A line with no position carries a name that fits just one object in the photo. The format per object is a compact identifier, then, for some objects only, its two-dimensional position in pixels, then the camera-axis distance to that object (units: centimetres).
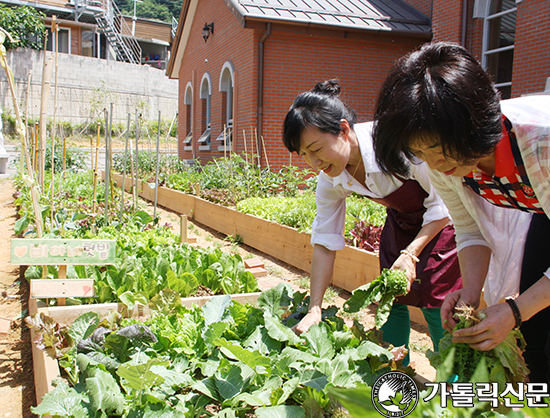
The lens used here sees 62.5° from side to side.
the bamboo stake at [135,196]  588
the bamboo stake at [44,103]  342
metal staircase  2955
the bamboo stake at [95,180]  486
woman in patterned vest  117
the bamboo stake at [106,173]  485
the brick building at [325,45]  872
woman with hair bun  191
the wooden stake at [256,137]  1040
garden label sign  266
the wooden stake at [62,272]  280
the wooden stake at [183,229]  443
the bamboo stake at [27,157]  302
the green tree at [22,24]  2315
